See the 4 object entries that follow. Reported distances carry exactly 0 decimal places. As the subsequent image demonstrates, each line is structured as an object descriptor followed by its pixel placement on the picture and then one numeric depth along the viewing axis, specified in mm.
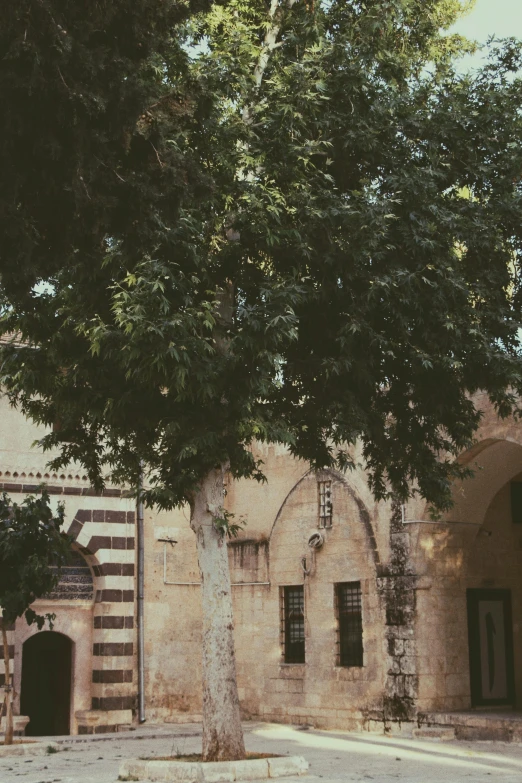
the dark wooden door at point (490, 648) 19891
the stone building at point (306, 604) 19516
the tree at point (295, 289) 12734
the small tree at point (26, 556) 16156
